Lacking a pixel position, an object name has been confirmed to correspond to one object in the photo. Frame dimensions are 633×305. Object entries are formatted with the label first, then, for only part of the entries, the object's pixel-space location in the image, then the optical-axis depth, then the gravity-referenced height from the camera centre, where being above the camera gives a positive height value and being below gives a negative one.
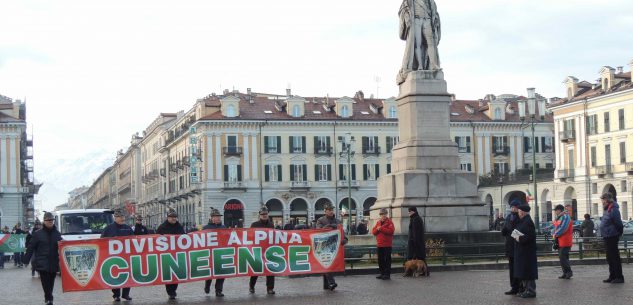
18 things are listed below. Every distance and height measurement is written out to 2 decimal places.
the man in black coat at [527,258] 17.44 -0.70
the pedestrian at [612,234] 20.22 -0.41
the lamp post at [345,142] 93.65 +6.75
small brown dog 23.34 -1.10
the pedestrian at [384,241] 22.73 -0.48
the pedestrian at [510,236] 18.17 -0.37
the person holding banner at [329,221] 21.59 -0.04
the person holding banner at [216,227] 20.12 -0.09
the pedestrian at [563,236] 21.77 -0.46
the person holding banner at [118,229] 20.81 -0.08
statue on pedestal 29.03 +4.82
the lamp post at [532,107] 62.47 +9.85
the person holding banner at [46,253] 18.56 -0.46
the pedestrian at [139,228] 21.16 -0.09
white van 37.72 +0.17
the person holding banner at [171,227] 20.17 -0.07
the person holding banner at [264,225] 20.26 -0.08
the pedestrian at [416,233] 22.67 -0.33
